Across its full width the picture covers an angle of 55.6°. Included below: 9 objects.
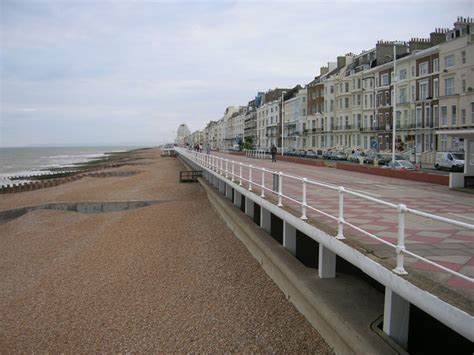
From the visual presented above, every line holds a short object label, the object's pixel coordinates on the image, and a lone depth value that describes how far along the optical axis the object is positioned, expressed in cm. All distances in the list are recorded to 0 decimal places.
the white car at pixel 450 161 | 3203
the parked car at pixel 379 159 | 3929
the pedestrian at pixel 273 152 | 3817
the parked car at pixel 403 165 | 3040
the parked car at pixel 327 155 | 5123
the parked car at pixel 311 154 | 5578
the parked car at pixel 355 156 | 4369
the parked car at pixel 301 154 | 5899
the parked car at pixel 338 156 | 4793
